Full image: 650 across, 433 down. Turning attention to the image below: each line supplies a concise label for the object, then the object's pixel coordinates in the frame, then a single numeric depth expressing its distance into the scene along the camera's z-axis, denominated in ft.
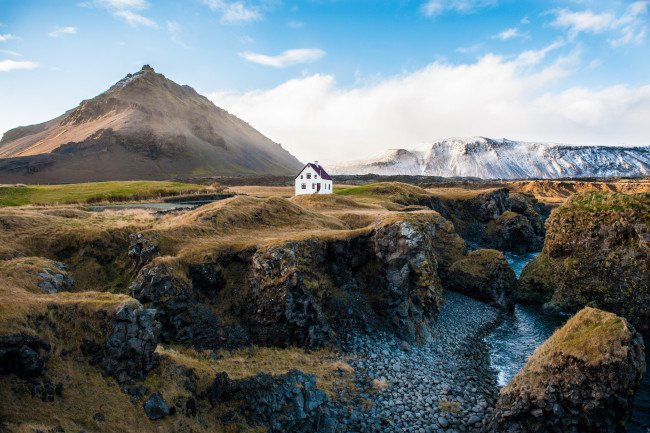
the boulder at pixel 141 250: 81.61
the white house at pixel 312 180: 247.09
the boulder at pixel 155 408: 40.40
